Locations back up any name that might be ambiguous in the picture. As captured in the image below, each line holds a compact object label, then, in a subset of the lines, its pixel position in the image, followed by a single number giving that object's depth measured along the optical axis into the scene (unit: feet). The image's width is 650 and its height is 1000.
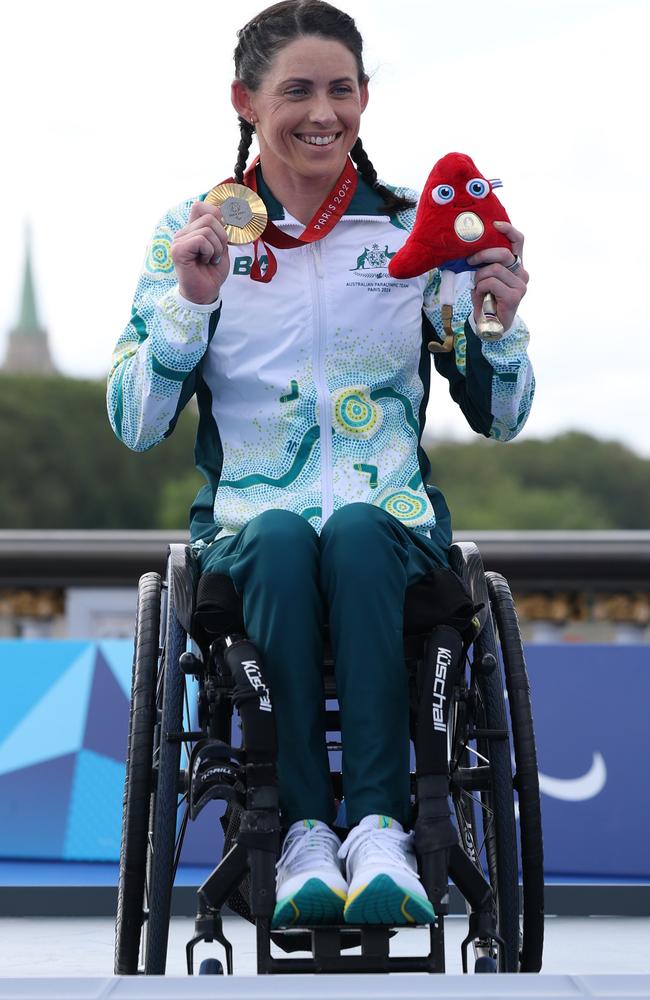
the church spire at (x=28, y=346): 318.63
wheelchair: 23.89
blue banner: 30.25
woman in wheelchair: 24.14
